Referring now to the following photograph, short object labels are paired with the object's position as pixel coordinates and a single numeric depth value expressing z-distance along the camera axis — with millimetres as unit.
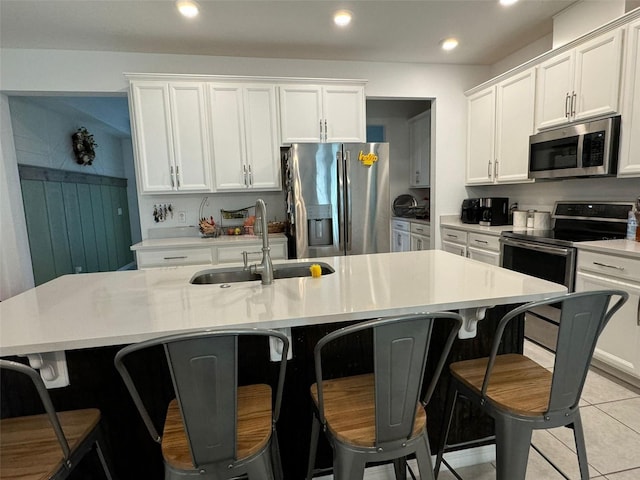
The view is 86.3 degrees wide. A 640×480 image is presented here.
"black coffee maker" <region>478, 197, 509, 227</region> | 3561
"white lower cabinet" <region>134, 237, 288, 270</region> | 3168
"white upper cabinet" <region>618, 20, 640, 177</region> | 2258
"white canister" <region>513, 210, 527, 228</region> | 3352
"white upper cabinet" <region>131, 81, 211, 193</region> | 3217
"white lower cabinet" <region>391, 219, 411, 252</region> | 4945
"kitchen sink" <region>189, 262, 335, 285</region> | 1932
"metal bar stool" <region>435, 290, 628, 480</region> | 1041
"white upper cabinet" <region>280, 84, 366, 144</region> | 3461
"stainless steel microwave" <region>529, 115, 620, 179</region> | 2424
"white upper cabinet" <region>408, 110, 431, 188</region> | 4715
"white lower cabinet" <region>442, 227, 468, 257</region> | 3721
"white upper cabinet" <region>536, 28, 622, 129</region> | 2404
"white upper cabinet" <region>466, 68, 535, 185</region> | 3213
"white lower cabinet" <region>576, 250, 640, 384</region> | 2076
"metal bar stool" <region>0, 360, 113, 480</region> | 883
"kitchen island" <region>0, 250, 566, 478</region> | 1088
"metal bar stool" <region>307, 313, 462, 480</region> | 906
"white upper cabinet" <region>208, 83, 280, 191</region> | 3354
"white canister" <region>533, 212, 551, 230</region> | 3219
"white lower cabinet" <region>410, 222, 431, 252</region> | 4371
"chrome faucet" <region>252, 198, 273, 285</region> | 1571
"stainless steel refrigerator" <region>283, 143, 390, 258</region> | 3221
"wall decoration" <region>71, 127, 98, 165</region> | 5098
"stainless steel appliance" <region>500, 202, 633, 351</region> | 2514
